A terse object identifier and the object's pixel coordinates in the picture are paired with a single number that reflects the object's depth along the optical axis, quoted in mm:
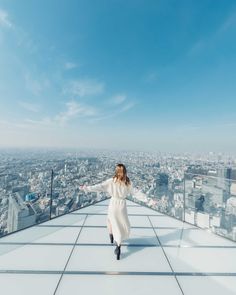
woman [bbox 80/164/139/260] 2254
